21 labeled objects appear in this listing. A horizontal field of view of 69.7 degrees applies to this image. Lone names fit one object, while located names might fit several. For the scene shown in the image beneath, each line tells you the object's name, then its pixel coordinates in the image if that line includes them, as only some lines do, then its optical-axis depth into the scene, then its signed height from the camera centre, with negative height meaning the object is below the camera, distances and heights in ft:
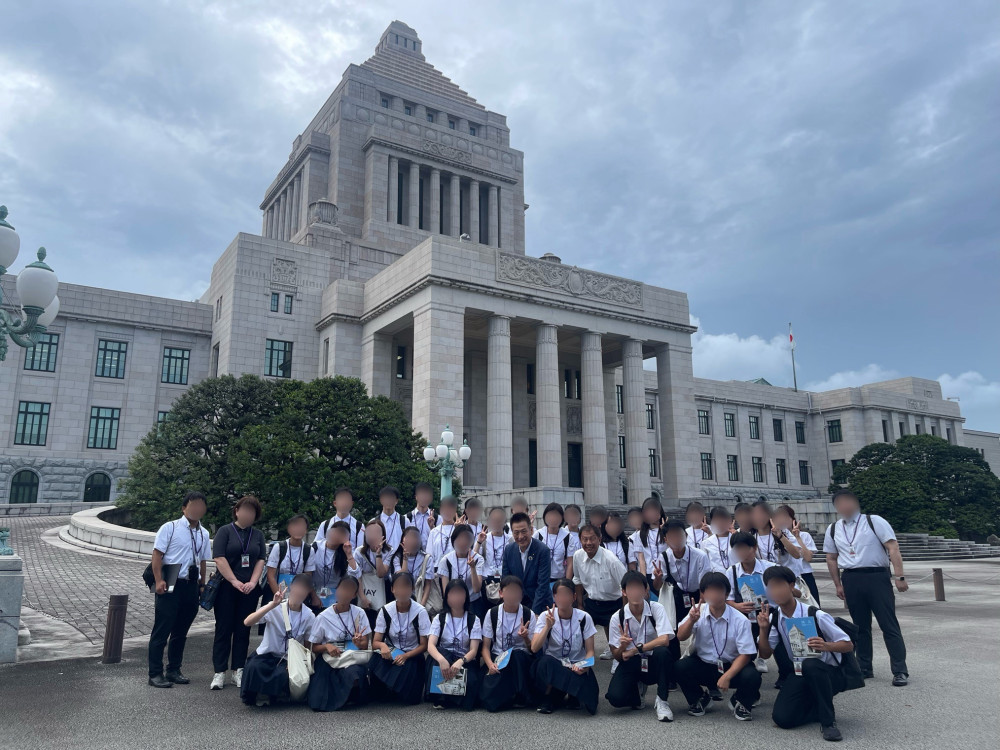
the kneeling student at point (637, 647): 22.15 -4.24
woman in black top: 25.18 -2.64
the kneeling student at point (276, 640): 22.67 -4.31
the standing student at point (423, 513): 32.01 -0.26
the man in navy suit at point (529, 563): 26.91 -2.10
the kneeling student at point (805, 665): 20.07 -4.42
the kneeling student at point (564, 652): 22.39 -4.61
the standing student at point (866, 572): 25.18 -2.31
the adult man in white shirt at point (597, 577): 27.01 -2.63
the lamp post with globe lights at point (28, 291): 30.66 +9.57
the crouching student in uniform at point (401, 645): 23.25 -4.51
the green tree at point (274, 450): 67.67 +5.70
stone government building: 109.70 +26.93
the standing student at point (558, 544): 29.35 -1.49
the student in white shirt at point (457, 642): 23.07 -4.38
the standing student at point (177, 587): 25.03 -2.79
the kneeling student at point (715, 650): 21.45 -4.27
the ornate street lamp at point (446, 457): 67.51 +4.83
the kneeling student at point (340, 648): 22.79 -4.55
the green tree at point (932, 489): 121.60 +3.24
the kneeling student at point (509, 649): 22.86 -4.61
